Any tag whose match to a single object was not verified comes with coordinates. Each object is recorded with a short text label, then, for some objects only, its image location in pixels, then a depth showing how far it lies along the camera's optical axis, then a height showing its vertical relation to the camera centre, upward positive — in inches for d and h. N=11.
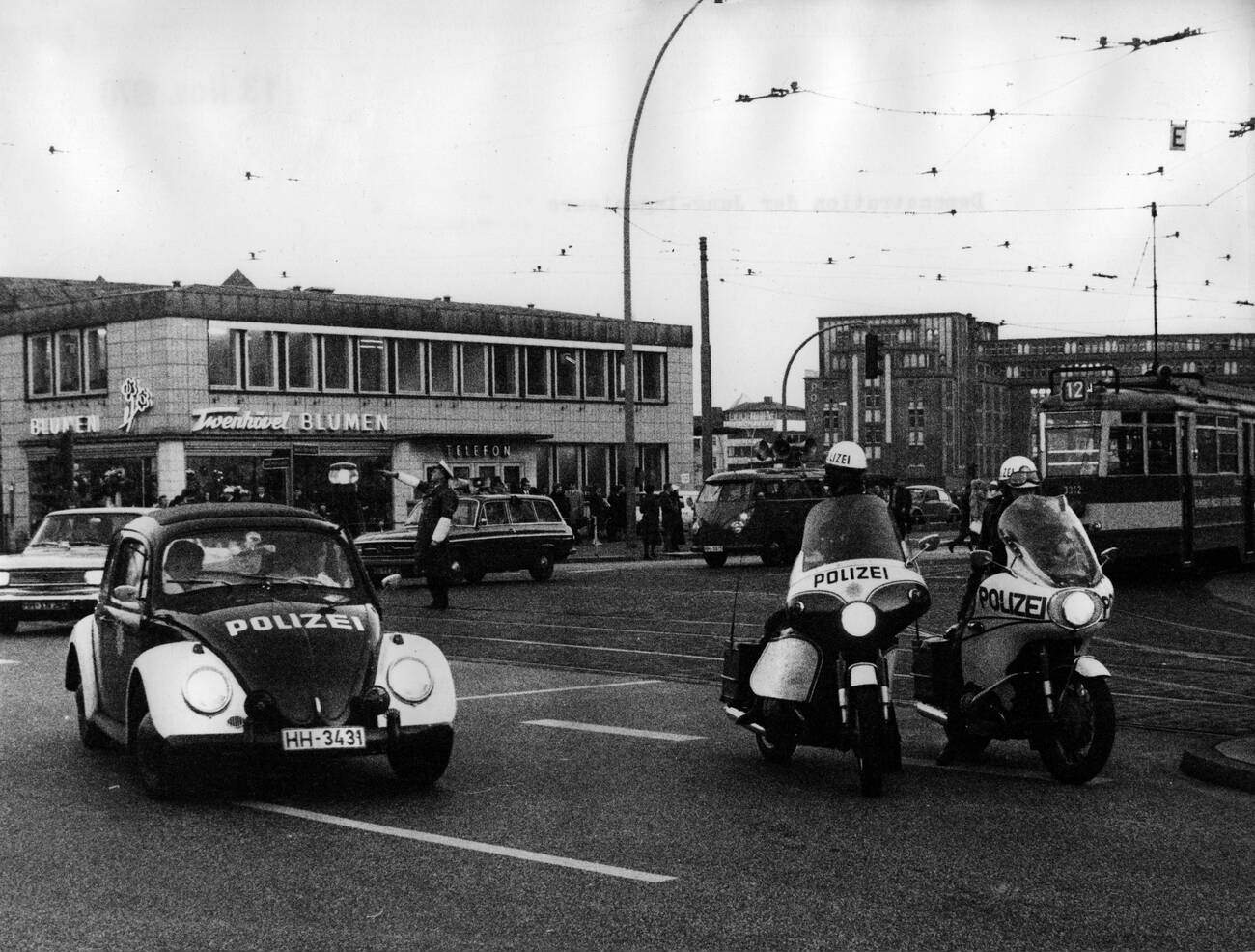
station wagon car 1120.8 -57.5
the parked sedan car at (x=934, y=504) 2726.4 -99.0
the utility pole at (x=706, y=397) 1594.5 +46.0
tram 1005.2 -12.1
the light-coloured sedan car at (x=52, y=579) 757.3 -50.9
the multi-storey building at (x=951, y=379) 5738.2 +209.7
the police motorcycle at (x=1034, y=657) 341.1 -43.6
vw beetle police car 323.6 -38.7
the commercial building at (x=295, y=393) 1860.2 +72.4
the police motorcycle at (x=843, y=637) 330.0 -37.9
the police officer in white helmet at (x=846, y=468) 361.1 -5.0
